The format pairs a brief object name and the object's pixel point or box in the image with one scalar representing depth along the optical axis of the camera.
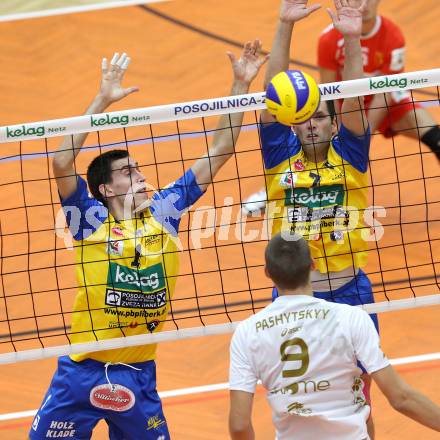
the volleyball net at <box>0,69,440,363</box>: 17.56
